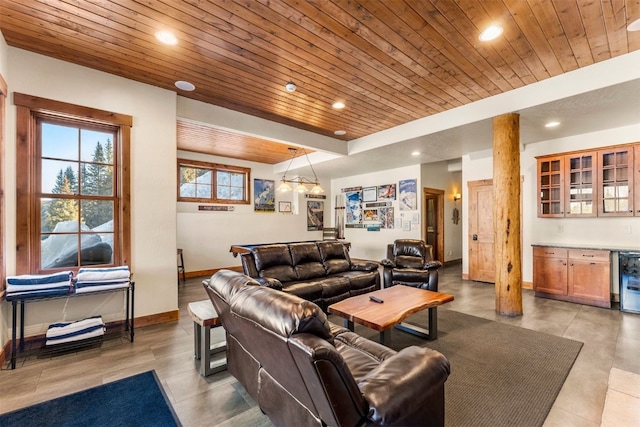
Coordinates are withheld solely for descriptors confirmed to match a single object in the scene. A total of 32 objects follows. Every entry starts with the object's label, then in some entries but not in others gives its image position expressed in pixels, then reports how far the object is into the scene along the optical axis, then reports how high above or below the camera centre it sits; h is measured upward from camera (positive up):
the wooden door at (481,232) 5.78 -0.42
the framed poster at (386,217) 7.88 -0.13
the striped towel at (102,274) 2.92 -0.62
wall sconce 8.23 -0.01
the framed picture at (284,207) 8.46 +0.19
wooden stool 6.32 -1.16
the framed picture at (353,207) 8.83 +0.18
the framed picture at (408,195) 7.29 +0.45
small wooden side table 2.31 -1.06
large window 2.87 +0.33
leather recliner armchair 4.29 -0.89
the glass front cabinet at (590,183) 4.19 +0.44
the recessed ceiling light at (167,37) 2.55 +1.63
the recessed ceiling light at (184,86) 3.49 +1.63
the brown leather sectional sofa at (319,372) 1.11 -0.74
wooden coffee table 2.45 -0.92
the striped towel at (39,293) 2.55 -0.73
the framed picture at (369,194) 8.30 +0.55
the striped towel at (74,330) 2.77 -1.16
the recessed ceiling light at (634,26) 2.43 +1.62
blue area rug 1.85 -1.36
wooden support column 3.79 -0.03
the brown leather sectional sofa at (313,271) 3.77 -0.86
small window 6.73 +0.80
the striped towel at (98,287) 2.86 -0.75
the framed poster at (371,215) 8.31 -0.08
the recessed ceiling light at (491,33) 2.51 +1.63
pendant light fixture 5.91 +1.08
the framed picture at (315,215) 9.15 -0.07
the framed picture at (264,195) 7.93 +0.53
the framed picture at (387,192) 7.82 +0.58
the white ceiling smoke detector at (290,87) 3.52 +1.60
